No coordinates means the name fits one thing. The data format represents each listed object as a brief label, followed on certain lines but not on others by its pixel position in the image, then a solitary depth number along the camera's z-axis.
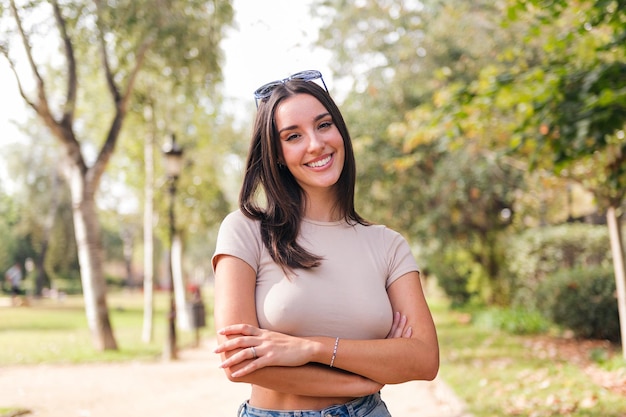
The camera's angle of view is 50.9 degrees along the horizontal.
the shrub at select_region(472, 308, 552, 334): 13.36
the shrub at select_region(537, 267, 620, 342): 10.73
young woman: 2.20
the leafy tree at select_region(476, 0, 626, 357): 5.67
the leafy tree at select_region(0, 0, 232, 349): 10.91
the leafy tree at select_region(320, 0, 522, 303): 13.98
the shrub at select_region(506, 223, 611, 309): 13.49
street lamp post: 12.45
